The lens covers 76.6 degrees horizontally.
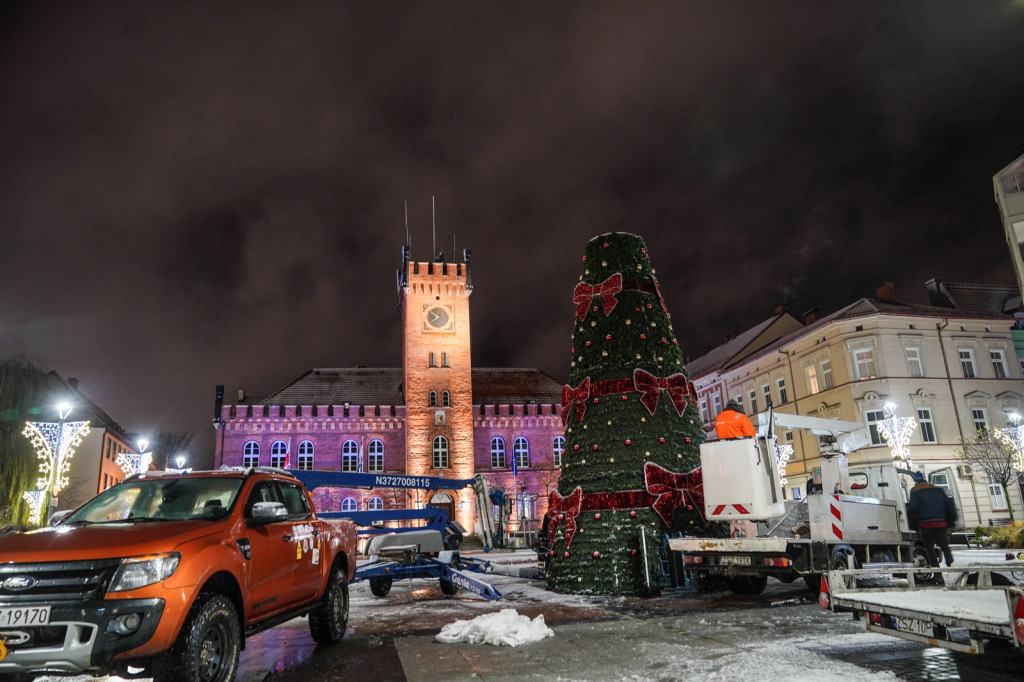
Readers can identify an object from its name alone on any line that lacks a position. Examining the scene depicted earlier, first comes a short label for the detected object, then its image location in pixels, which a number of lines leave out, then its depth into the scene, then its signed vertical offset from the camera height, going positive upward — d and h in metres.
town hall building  42.50 +5.98
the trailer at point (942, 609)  4.40 -0.92
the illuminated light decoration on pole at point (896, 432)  22.00 +1.88
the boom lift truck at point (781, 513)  9.34 -0.46
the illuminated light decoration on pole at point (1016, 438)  22.91 +1.59
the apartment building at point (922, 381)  30.44 +5.17
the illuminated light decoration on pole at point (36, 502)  20.72 +1.02
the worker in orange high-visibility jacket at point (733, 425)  10.26 +1.13
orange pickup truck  4.36 -0.38
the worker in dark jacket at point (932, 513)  11.14 -0.44
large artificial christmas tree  11.20 +1.15
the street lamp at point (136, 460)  24.45 +2.90
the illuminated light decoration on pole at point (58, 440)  19.06 +2.78
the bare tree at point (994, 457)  25.41 +1.06
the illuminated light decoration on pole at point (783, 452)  25.96 +1.72
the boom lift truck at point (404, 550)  11.16 -0.64
